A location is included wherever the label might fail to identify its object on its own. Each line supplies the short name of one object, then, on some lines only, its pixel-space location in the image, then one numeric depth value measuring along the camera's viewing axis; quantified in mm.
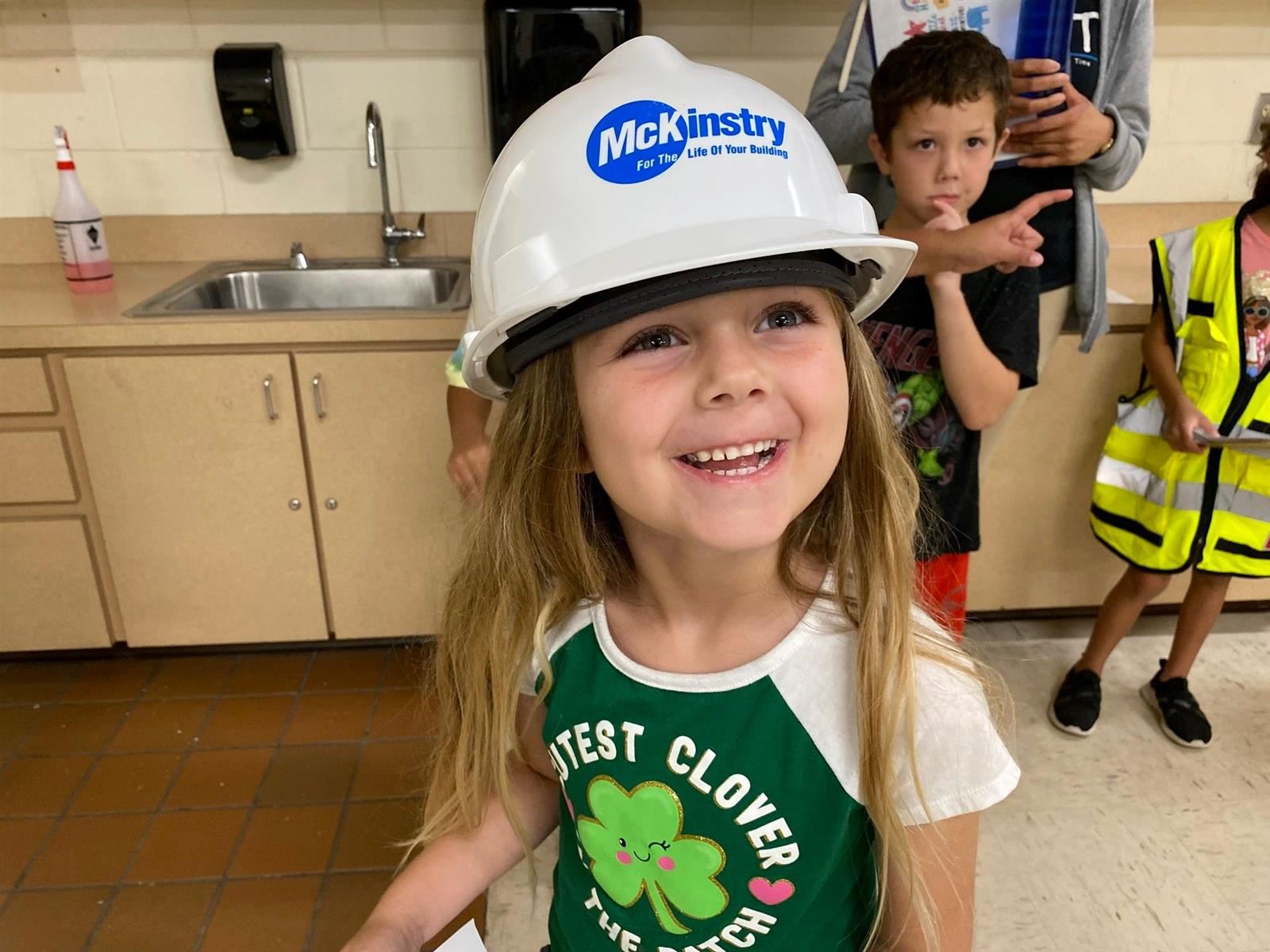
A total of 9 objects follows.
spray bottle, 2129
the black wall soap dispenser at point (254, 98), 2166
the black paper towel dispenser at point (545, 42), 2055
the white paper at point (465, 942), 819
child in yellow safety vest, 1721
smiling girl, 620
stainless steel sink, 2314
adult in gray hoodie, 1425
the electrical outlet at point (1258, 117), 2410
